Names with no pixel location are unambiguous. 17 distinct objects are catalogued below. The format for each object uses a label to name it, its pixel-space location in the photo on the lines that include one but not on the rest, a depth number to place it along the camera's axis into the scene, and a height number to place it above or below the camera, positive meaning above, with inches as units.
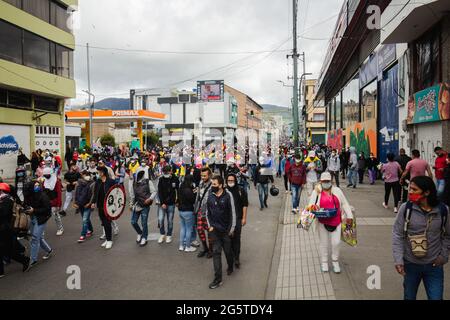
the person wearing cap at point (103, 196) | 297.4 -31.9
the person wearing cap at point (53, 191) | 342.0 -31.1
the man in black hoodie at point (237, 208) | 247.3 -35.4
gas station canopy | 1546.5 +166.9
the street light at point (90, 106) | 1293.4 +185.1
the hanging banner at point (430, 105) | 436.8 +62.7
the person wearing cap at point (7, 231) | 225.3 -44.2
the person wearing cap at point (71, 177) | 426.0 -23.5
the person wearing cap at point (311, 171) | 456.4 -20.2
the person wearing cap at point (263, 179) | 456.8 -29.8
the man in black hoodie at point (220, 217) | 217.8 -35.9
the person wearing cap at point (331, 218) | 224.4 -37.4
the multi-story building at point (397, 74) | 450.0 +135.9
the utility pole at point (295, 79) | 855.1 +170.4
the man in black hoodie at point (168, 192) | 303.4 -29.1
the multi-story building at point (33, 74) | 827.4 +196.5
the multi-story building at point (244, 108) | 3841.0 +512.5
